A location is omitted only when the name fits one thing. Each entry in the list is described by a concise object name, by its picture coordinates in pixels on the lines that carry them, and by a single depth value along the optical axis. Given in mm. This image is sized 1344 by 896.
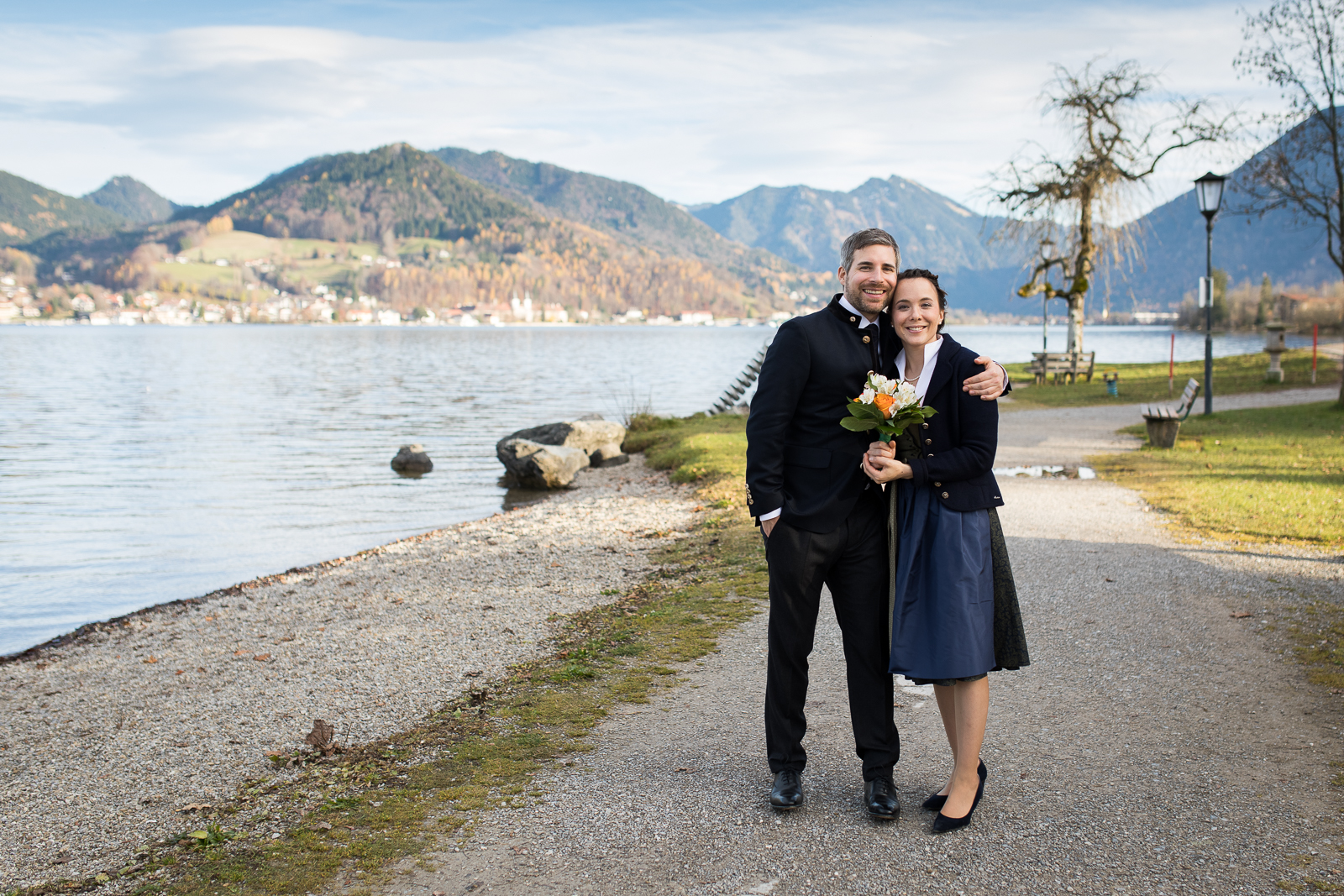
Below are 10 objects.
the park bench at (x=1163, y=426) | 15938
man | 3957
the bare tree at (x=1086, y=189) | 32188
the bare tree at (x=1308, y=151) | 18094
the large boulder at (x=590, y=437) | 21328
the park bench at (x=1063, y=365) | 31688
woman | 3805
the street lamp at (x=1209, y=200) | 20234
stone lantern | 26734
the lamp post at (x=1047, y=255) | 33375
